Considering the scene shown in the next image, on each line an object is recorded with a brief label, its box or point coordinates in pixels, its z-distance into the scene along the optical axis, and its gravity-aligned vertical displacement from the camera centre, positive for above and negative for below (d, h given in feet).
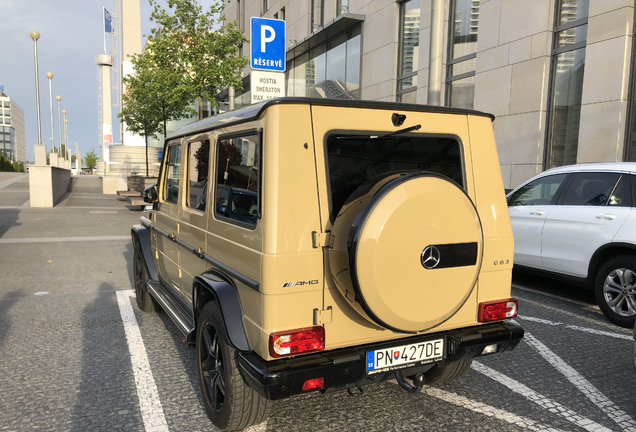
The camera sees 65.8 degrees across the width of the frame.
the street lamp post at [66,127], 245.24 +17.42
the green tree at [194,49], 53.62 +12.32
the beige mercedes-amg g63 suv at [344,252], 8.30 -1.53
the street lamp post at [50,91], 146.41 +20.15
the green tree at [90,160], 371.90 -0.76
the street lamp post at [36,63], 78.48 +15.39
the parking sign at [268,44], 26.61 +6.53
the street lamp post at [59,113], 169.43 +17.83
